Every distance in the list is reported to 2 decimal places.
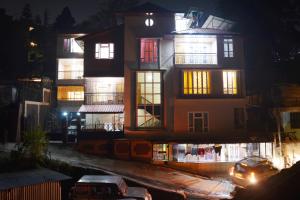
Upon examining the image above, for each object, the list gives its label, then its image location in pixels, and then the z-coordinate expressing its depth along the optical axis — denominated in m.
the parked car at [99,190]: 15.64
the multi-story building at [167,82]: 29.83
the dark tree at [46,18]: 74.74
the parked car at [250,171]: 22.98
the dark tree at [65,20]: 57.98
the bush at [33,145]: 20.00
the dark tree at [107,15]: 53.72
